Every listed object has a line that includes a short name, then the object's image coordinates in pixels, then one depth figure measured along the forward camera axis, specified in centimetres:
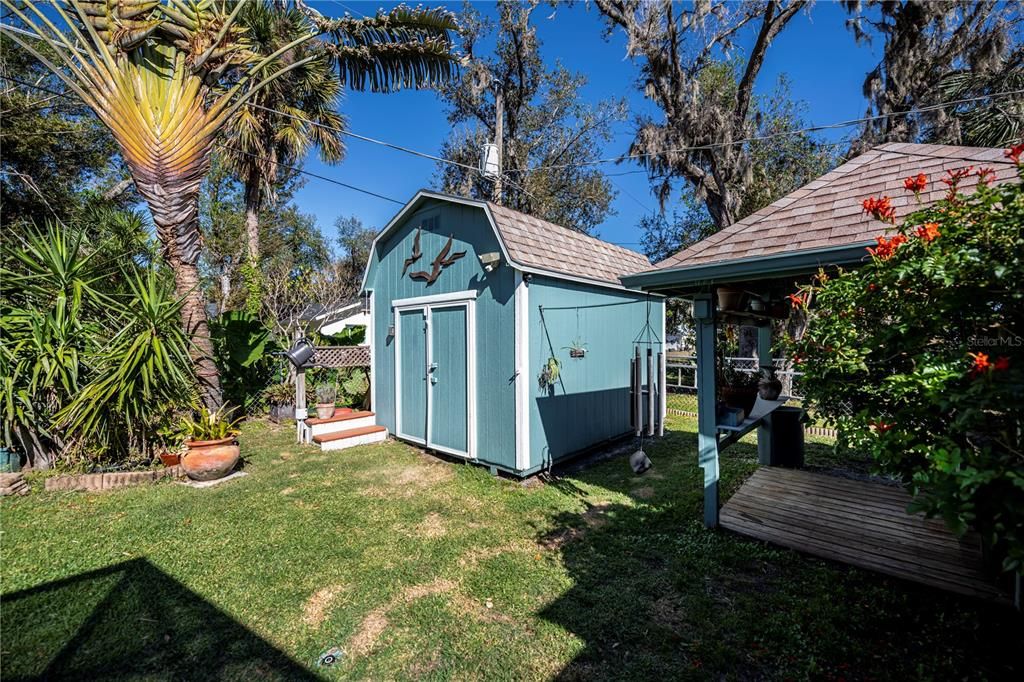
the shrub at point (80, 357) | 458
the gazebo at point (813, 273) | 312
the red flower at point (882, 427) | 191
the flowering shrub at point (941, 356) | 147
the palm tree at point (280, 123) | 906
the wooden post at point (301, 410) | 713
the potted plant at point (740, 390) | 471
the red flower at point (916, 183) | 222
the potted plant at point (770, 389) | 463
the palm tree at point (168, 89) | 490
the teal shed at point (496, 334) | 539
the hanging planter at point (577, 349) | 605
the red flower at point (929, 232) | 196
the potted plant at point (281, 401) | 889
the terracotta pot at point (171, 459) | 531
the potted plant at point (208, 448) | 509
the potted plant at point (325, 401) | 731
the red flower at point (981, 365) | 152
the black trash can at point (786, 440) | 534
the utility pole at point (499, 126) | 1323
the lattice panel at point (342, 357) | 744
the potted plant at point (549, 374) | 554
